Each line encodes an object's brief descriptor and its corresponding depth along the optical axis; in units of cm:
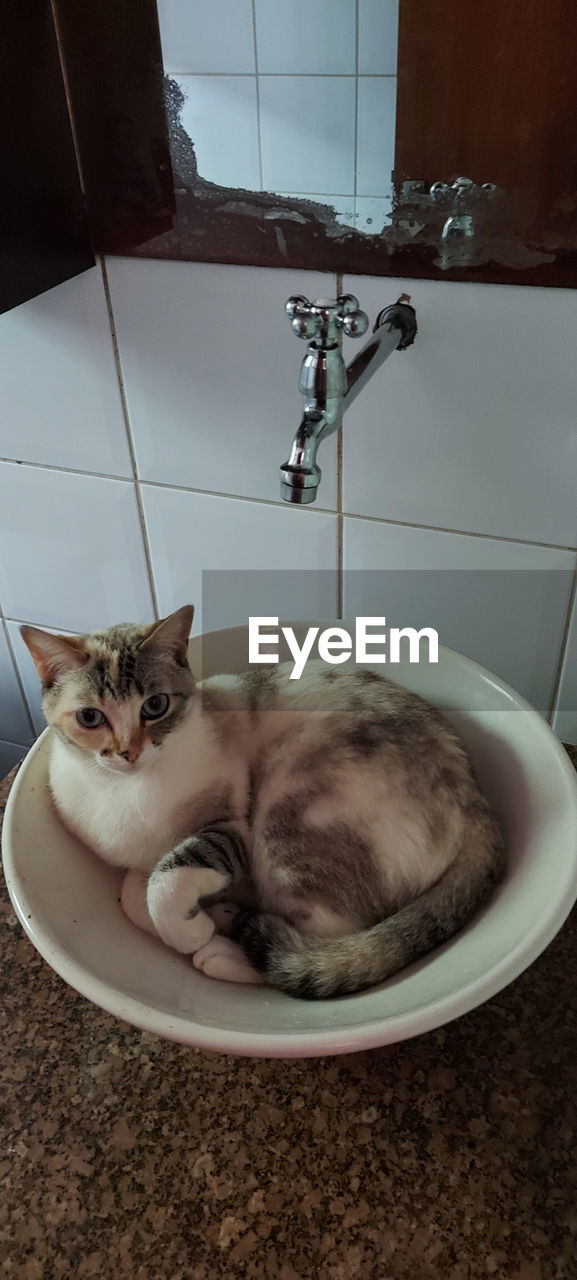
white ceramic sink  55
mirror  68
